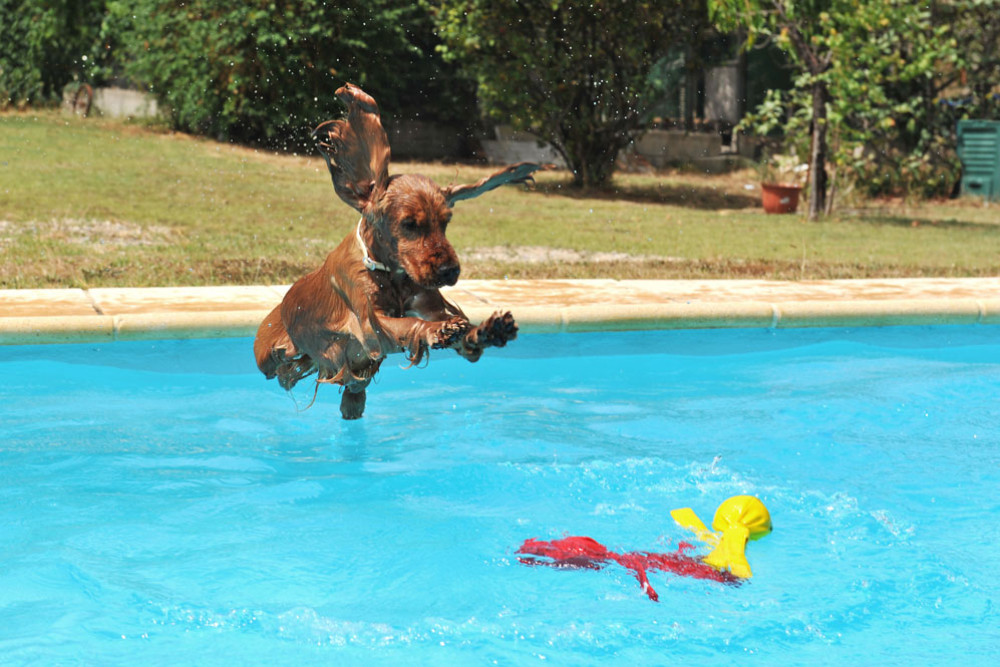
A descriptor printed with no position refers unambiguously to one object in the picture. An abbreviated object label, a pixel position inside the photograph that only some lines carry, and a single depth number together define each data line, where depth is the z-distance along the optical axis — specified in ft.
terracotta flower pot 51.37
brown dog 12.30
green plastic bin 57.47
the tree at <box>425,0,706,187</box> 53.62
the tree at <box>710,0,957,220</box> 43.04
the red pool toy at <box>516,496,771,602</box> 15.42
